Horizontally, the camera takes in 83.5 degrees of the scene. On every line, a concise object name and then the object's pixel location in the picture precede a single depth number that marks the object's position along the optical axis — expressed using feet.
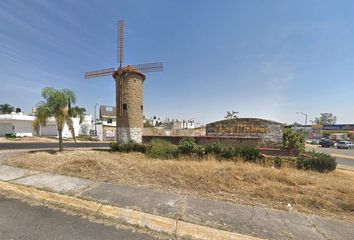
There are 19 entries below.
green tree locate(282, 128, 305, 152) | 45.87
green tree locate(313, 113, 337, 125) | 317.42
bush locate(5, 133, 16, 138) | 112.12
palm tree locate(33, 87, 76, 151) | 45.09
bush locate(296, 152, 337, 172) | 35.60
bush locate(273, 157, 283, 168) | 36.07
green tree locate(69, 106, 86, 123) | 48.69
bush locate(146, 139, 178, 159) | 43.51
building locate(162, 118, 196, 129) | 151.82
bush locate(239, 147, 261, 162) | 38.68
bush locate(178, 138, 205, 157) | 42.06
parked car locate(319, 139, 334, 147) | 156.59
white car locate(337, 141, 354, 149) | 142.82
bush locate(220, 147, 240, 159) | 39.50
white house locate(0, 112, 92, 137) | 117.60
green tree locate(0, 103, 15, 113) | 222.24
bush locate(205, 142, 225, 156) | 40.63
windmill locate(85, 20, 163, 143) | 64.59
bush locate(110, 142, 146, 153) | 56.43
